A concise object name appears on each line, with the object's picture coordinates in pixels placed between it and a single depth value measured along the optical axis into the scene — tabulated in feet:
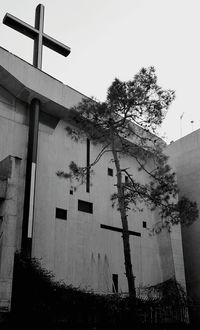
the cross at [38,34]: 48.93
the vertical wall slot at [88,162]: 52.40
